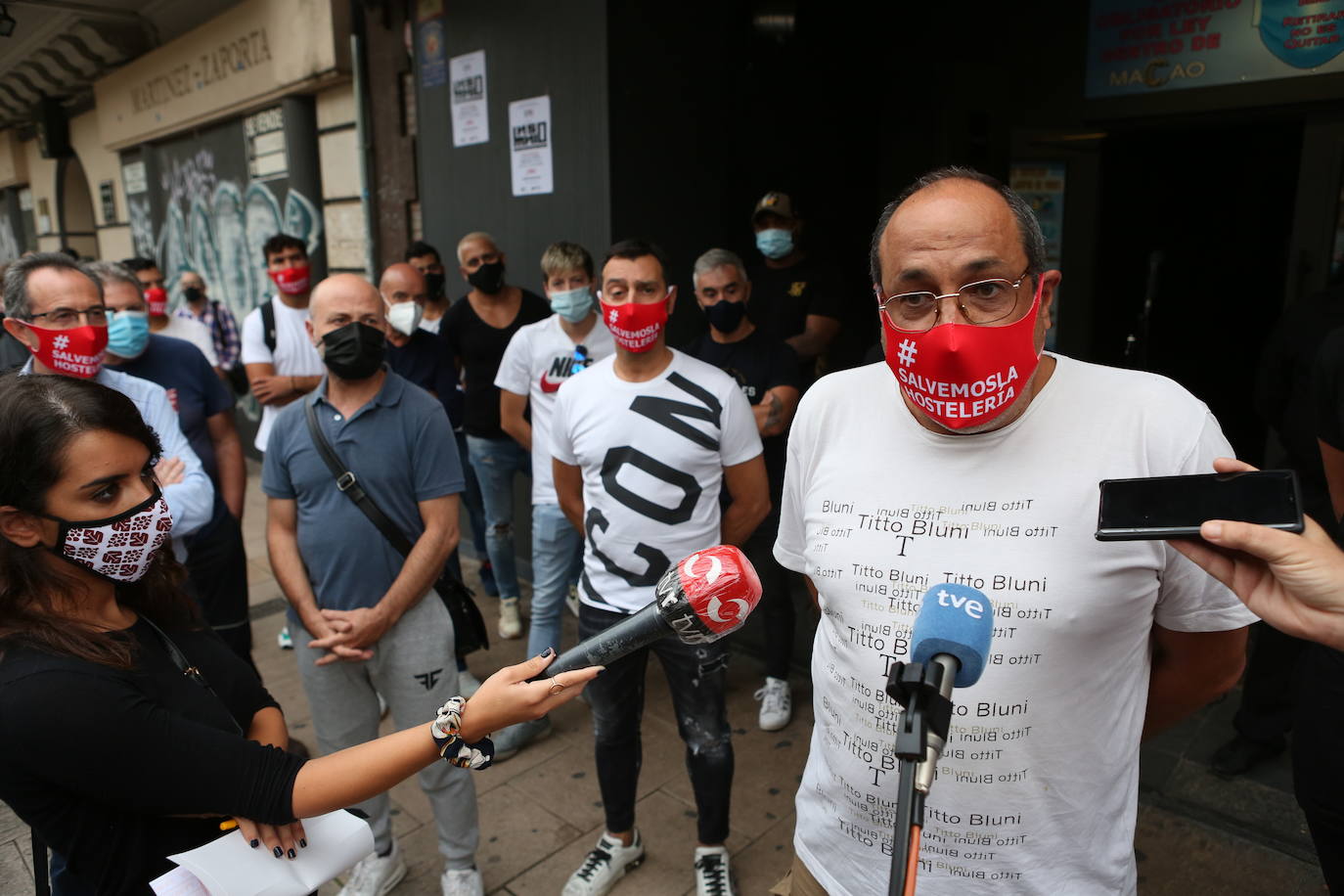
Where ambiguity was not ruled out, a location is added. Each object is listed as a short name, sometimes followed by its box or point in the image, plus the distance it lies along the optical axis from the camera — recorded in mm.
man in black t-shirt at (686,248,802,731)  3939
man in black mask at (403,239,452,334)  5734
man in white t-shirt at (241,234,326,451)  4551
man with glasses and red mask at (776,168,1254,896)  1457
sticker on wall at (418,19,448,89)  5898
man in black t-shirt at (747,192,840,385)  4812
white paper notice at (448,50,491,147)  5629
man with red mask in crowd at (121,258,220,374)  5126
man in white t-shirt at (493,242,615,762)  4012
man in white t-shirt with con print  2873
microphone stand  972
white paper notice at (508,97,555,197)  5219
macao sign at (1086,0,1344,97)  4500
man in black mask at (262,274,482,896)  2811
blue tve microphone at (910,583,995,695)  1098
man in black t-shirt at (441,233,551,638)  4902
